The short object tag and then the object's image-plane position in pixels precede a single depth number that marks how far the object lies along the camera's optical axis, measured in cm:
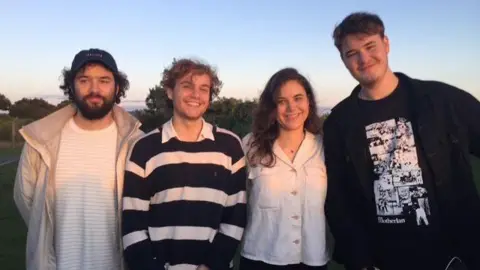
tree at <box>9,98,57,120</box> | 4981
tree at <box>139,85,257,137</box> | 1880
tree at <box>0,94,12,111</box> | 5795
